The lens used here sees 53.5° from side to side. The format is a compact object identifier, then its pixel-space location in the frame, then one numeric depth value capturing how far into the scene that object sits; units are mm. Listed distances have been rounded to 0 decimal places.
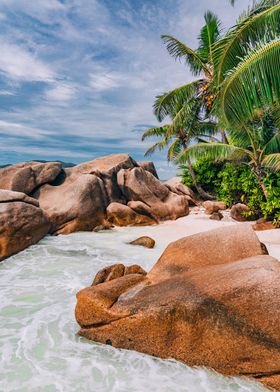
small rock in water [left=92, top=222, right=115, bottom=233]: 12352
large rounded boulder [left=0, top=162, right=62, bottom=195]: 13759
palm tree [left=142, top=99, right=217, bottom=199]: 17500
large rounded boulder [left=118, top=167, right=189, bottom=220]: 14914
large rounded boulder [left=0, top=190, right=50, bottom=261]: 7836
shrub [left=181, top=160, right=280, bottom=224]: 11445
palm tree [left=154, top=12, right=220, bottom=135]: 16594
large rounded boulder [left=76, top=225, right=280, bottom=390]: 3029
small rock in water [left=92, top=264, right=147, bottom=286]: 4906
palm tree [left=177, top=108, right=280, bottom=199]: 12305
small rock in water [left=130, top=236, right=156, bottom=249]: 9368
